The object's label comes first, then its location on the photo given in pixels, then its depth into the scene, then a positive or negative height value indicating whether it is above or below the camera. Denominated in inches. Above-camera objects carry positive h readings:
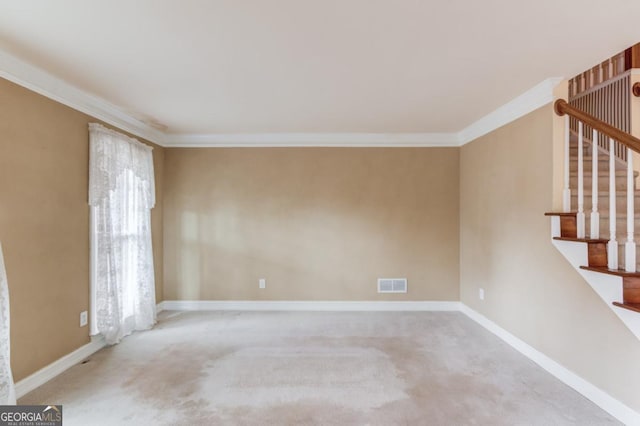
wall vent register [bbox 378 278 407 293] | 170.1 -43.1
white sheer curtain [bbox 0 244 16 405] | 77.9 -35.3
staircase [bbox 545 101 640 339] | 78.5 -9.5
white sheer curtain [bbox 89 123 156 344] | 119.0 -8.7
